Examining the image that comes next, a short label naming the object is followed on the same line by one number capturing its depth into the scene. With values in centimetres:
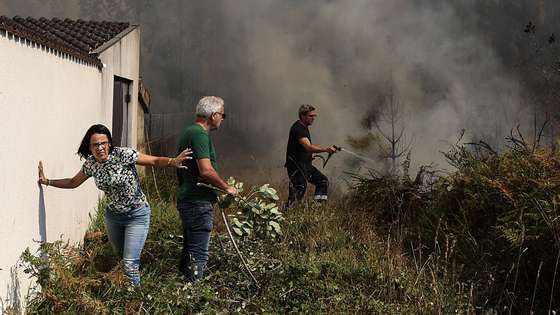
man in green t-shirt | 425
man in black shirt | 684
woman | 411
